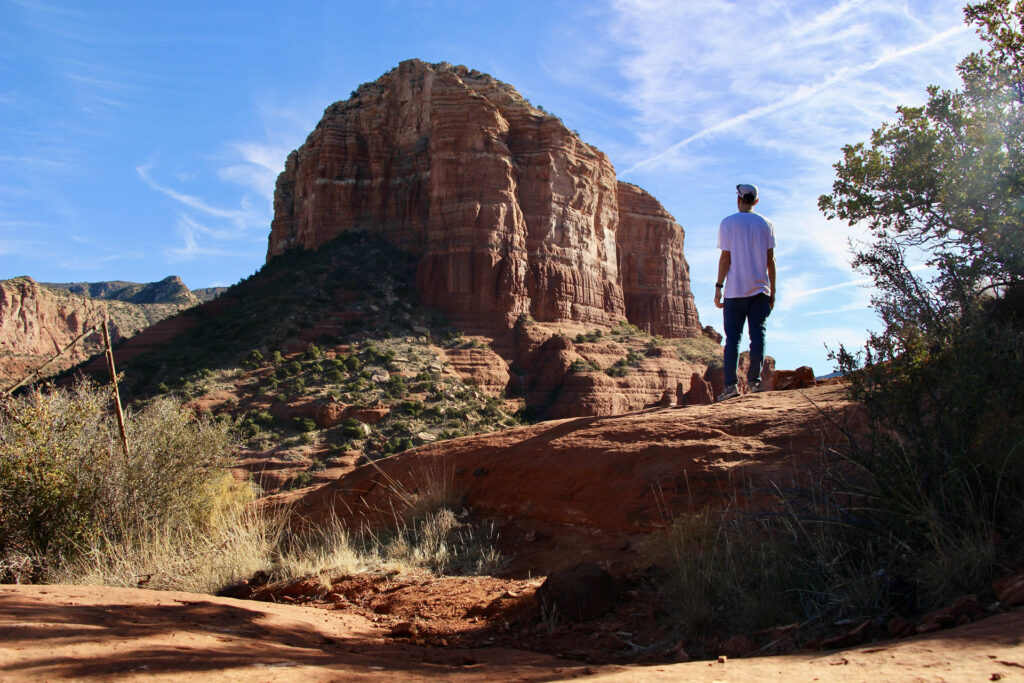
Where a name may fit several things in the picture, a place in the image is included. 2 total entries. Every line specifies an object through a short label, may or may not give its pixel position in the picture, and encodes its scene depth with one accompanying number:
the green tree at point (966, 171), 11.15
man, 7.58
